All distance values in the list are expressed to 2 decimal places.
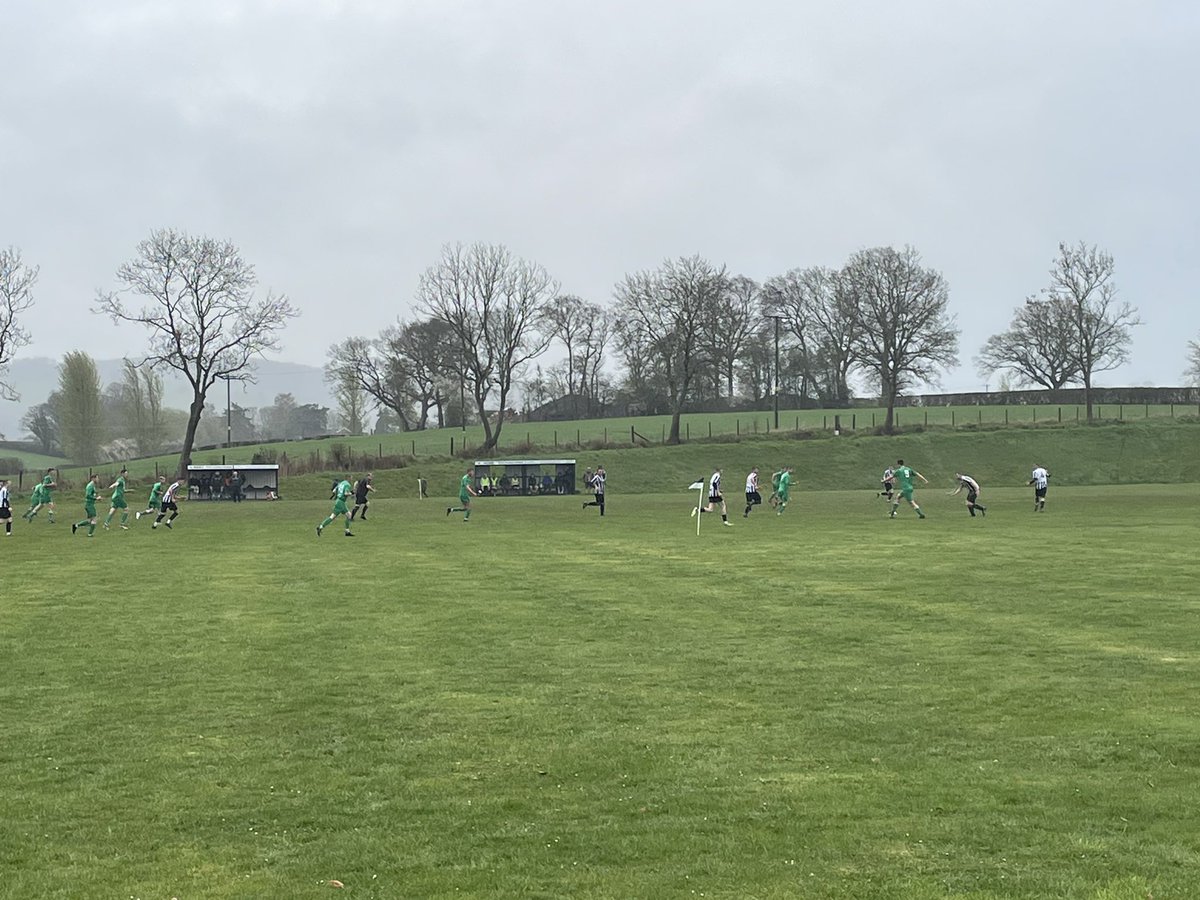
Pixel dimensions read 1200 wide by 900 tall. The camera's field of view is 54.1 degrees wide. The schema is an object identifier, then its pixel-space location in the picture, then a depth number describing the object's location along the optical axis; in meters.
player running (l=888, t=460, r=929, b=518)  38.38
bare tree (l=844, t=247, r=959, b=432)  92.19
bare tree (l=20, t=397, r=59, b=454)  153.38
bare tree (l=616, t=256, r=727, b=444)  93.69
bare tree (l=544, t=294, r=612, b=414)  131.25
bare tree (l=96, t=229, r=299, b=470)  73.00
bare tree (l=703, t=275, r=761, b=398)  97.12
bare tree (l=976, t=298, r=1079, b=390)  115.75
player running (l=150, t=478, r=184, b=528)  39.12
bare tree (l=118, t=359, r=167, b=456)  135.00
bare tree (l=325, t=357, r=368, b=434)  148.36
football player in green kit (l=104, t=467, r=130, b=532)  37.69
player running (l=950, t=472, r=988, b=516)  38.16
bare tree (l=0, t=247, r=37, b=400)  67.19
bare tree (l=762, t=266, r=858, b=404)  113.69
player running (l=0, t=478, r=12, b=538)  36.28
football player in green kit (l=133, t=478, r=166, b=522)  41.13
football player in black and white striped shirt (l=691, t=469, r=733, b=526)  38.75
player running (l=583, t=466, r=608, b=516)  45.41
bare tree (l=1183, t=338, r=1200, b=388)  135.50
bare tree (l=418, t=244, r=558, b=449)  91.50
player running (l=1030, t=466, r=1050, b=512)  42.12
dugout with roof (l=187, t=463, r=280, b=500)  66.75
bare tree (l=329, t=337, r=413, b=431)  125.19
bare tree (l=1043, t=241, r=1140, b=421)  89.31
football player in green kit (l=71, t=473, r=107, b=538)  35.78
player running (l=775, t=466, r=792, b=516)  42.16
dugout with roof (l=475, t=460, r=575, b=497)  68.94
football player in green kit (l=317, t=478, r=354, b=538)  34.69
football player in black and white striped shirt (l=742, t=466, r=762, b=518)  40.84
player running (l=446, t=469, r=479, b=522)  42.29
